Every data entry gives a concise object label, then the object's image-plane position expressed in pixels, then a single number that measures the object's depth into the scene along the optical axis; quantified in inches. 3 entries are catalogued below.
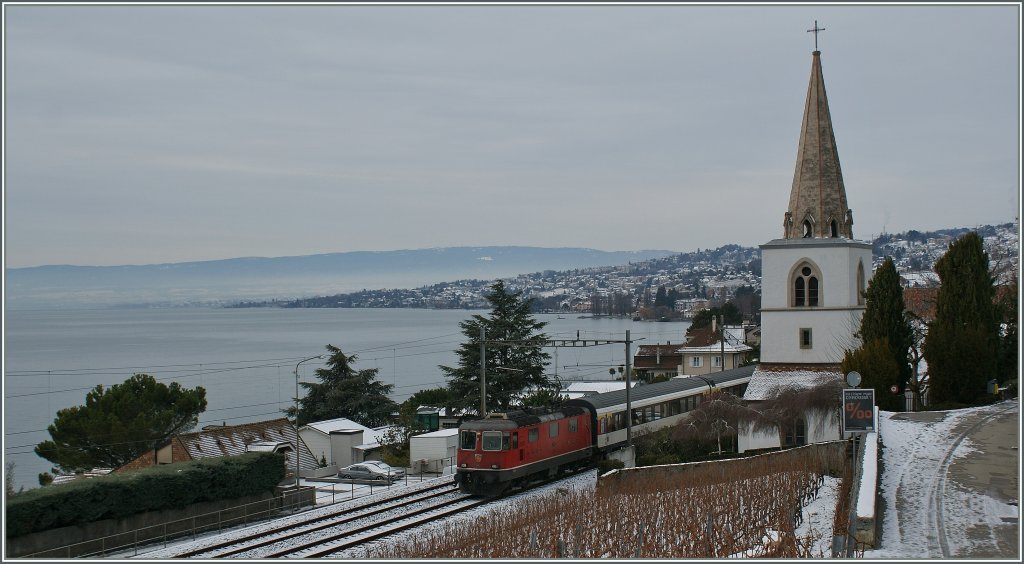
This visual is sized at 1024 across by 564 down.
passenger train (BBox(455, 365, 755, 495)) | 1158.3
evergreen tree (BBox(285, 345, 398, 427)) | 2203.5
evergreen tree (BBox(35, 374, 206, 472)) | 1656.0
